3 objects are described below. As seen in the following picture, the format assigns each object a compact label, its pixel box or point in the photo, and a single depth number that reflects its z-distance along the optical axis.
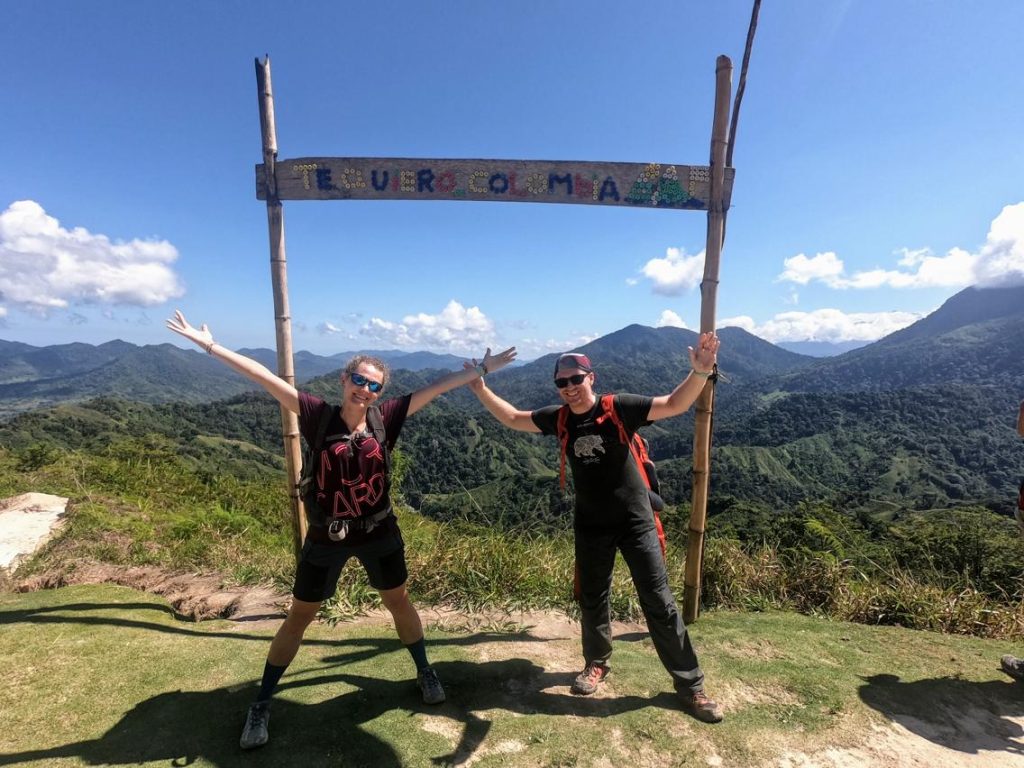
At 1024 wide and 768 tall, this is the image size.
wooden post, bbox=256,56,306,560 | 4.53
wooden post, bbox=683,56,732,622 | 4.22
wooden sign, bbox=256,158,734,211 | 4.51
